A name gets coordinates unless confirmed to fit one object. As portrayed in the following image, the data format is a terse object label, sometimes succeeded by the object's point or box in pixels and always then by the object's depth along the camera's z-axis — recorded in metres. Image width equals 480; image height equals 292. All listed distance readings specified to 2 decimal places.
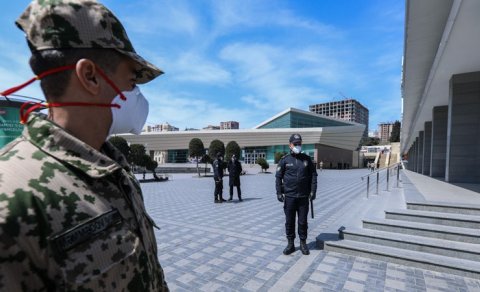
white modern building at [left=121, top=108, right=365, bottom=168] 52.97
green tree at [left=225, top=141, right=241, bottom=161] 33.78
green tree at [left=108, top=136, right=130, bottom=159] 20.32
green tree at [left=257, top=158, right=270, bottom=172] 35.53
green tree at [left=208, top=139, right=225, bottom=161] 32.34
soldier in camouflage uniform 0.78
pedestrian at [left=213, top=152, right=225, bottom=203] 10.38
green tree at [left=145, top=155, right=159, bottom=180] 23.69
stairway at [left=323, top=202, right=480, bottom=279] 4.13
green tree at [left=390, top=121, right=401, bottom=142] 96.83
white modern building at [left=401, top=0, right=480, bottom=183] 5.92
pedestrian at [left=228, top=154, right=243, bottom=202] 10.80
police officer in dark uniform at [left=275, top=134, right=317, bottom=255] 4.87
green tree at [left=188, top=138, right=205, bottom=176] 31.00
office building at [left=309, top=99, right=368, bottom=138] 134.12
